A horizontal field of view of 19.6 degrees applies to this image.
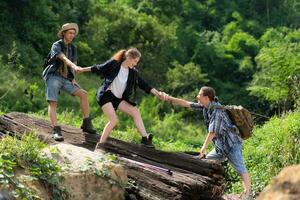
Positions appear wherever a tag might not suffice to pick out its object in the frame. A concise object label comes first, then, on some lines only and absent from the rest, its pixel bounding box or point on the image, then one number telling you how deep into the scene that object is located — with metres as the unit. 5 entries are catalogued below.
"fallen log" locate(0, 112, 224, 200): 10.77
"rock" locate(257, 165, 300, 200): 3.86
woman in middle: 12.57
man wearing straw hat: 13.24
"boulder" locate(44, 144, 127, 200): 10.08
